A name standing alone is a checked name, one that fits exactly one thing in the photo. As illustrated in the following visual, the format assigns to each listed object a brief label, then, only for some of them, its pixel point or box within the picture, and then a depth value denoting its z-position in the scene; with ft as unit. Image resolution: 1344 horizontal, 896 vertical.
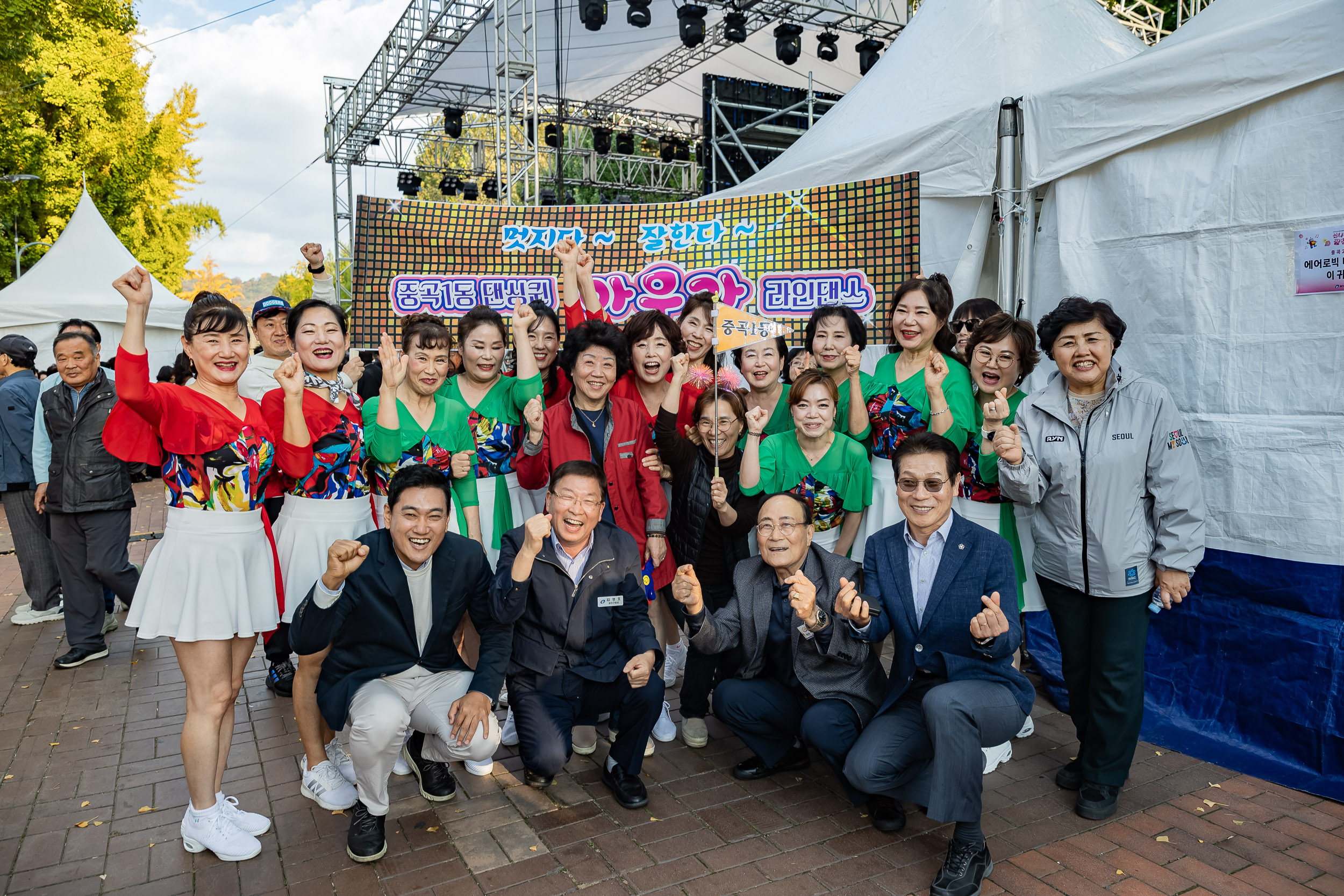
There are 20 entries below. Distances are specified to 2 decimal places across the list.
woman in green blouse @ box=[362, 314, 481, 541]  11.78
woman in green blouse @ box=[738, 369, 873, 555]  12.07
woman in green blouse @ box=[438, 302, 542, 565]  12.81
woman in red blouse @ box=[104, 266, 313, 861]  9.02
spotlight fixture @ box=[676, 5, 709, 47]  37.70
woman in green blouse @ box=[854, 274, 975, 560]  11.98
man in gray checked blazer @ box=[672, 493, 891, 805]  10.41
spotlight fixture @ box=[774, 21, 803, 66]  40.06
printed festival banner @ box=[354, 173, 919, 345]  16.74
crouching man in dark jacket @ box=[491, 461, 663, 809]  10.66
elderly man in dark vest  15.70
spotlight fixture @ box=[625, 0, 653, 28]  37.81
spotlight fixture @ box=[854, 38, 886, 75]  42.06
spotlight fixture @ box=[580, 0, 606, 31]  36.86
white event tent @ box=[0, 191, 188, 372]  41.14
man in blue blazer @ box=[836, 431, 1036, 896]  9.04
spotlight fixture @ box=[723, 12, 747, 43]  39.60
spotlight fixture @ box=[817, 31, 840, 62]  42.55
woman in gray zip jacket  10.37
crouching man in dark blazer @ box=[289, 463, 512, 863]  9.46
